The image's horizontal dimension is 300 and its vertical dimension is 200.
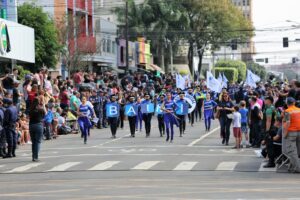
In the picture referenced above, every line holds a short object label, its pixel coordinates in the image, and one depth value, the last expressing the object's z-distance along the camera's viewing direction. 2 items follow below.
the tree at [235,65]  137.88
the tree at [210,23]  93.12
